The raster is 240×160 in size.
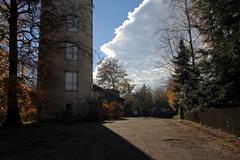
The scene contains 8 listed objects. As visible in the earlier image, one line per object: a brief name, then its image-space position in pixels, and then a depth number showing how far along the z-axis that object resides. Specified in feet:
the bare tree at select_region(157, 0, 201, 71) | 63.72
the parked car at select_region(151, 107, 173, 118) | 122.67
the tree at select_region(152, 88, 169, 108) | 177.50
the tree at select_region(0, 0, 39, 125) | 45.82
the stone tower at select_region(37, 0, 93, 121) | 73.09
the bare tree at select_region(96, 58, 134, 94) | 157.47
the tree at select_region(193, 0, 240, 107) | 29.90
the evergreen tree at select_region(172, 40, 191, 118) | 67.84
